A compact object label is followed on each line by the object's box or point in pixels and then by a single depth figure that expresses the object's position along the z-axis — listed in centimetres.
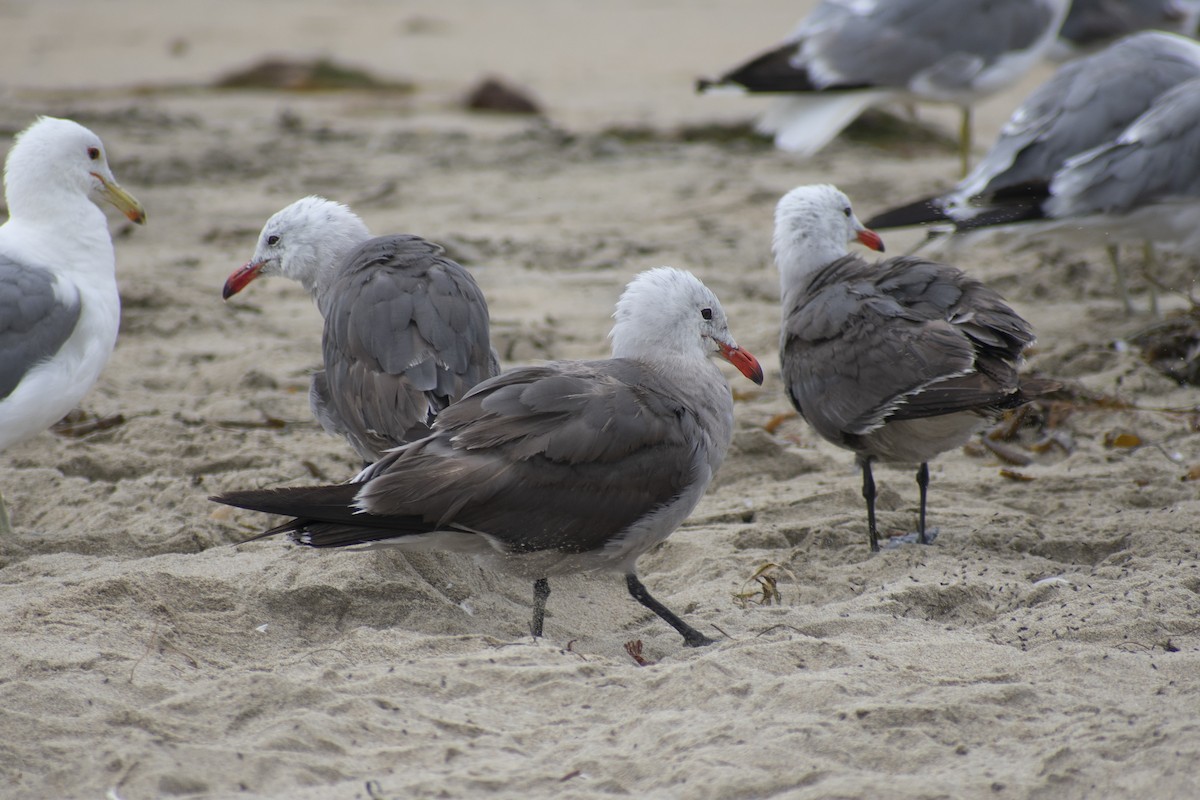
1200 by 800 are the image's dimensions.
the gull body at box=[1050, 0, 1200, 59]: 2198
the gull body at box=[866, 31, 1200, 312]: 1309
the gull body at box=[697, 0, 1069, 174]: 1812
